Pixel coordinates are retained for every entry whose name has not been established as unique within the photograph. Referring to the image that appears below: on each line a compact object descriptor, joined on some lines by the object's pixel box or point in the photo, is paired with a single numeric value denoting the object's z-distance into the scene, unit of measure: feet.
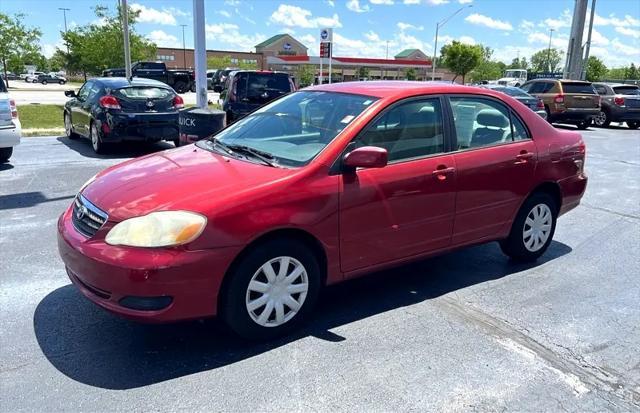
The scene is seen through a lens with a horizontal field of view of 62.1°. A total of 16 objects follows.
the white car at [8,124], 26.96
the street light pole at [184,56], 281.54
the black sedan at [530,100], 57.26
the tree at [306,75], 195.31
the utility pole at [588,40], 91.74
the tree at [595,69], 226.79
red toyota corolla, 10.14
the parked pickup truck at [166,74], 109.50
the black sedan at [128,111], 32.83
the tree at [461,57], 229.25
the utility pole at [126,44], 51.65
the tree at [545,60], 344.08
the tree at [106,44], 111.96
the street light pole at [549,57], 342.03
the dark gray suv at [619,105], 64.95
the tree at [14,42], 102.99
